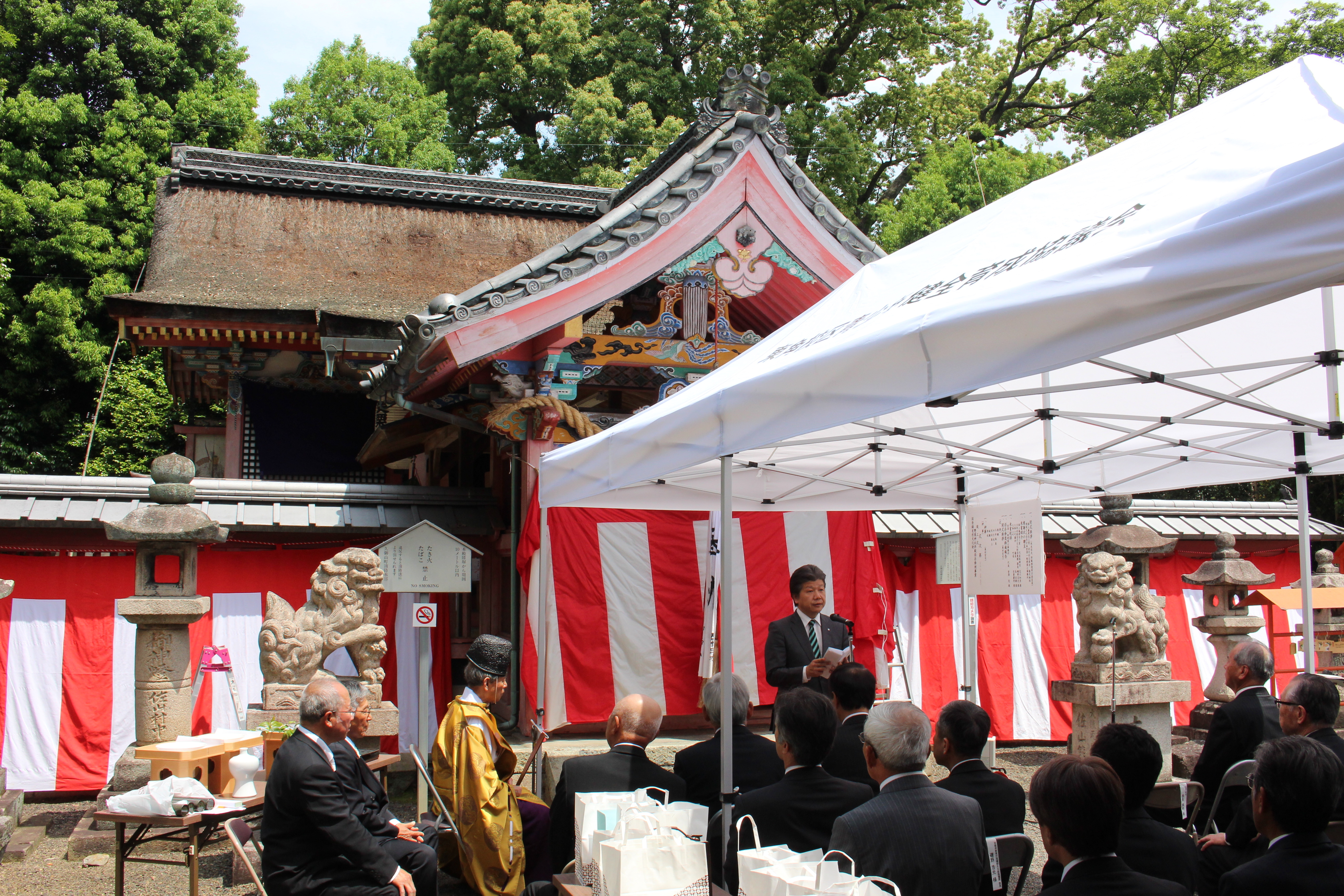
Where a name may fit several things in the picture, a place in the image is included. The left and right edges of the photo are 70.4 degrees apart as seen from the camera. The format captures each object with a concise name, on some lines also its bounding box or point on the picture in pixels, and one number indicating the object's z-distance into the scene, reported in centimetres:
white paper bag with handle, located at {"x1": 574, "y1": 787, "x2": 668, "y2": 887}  324
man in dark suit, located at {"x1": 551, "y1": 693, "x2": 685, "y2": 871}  407
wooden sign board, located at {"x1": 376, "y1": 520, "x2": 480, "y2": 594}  708
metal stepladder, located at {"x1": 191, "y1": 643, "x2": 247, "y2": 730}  720
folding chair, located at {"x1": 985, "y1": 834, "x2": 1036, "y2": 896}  327
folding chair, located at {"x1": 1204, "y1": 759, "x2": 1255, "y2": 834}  406
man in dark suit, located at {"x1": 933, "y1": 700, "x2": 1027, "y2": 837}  346
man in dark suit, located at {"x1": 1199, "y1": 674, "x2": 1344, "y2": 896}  344
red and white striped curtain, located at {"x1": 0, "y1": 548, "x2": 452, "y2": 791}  748
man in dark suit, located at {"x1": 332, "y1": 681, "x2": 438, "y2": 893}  417
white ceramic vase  543
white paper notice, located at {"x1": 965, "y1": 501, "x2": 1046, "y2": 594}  602
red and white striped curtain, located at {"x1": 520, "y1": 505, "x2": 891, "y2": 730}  787
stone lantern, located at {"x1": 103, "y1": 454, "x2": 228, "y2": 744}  639
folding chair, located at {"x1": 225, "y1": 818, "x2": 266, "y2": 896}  410
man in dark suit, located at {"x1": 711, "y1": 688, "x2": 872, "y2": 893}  329
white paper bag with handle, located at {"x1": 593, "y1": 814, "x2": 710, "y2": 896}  288
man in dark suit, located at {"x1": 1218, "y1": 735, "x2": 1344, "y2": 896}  244
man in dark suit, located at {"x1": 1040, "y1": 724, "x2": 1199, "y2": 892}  280
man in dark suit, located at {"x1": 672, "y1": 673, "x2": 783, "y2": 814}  430
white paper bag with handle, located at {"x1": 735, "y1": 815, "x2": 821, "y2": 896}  266
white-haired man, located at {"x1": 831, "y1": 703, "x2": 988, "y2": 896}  279
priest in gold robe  463
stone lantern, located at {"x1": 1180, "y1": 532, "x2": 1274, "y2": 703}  967
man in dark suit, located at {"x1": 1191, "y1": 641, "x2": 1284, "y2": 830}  425
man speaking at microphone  560
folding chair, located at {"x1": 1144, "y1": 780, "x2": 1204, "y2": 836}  539
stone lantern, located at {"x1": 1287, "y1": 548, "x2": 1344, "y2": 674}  982
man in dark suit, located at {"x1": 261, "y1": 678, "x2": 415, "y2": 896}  382
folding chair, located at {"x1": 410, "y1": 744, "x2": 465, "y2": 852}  479
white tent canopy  204
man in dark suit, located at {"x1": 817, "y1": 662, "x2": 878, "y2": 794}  429
